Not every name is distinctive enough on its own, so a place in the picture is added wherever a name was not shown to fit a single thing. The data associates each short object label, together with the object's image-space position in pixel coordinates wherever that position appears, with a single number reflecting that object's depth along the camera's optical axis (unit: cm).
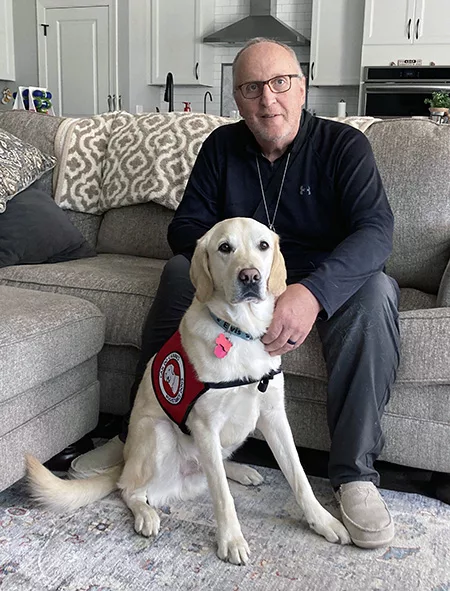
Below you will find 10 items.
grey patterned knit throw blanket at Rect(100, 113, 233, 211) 245
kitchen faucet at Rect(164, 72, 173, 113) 507
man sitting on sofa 151
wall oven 514
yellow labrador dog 139
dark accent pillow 231
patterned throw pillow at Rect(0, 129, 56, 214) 237
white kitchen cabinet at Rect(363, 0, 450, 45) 504
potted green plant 453
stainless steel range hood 549
